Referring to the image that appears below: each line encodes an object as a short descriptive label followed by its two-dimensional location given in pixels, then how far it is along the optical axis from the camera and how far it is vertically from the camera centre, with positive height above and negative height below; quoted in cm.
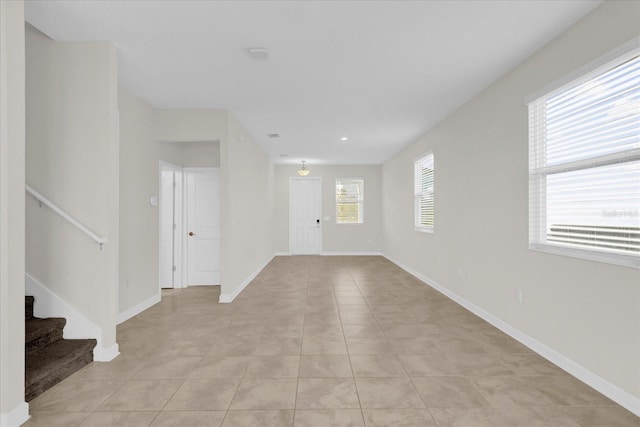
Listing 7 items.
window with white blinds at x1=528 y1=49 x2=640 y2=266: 215 +33
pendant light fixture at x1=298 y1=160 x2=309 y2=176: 862 +99
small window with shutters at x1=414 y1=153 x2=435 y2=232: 584 +30
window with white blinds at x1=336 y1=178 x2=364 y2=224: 977 +24
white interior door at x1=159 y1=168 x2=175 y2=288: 540 -26
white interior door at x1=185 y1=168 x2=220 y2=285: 554 -8
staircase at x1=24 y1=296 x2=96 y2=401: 231 -117
